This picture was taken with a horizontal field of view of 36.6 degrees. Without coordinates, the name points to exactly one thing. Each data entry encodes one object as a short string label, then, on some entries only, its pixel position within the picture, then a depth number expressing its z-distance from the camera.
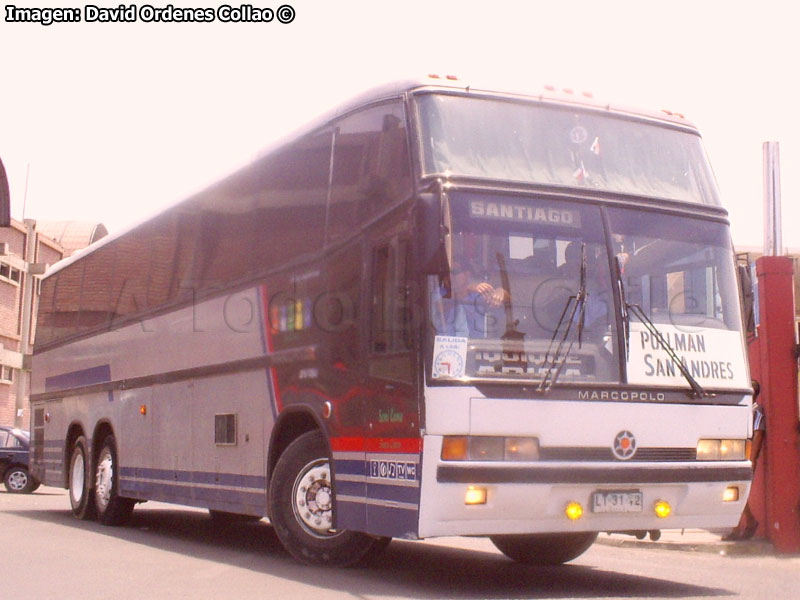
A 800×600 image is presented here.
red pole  12.88
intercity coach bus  8.09
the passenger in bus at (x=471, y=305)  8.09
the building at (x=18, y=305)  51.72
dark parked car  28.20
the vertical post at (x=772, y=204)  14.03
